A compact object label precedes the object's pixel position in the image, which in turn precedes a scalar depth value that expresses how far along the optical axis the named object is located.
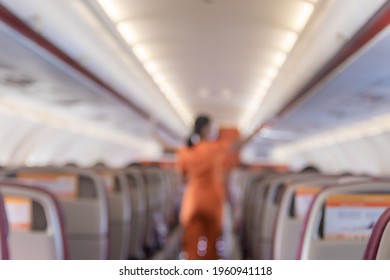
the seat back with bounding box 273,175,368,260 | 6.56
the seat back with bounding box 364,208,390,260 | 3.08
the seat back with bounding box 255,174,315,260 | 8.69
